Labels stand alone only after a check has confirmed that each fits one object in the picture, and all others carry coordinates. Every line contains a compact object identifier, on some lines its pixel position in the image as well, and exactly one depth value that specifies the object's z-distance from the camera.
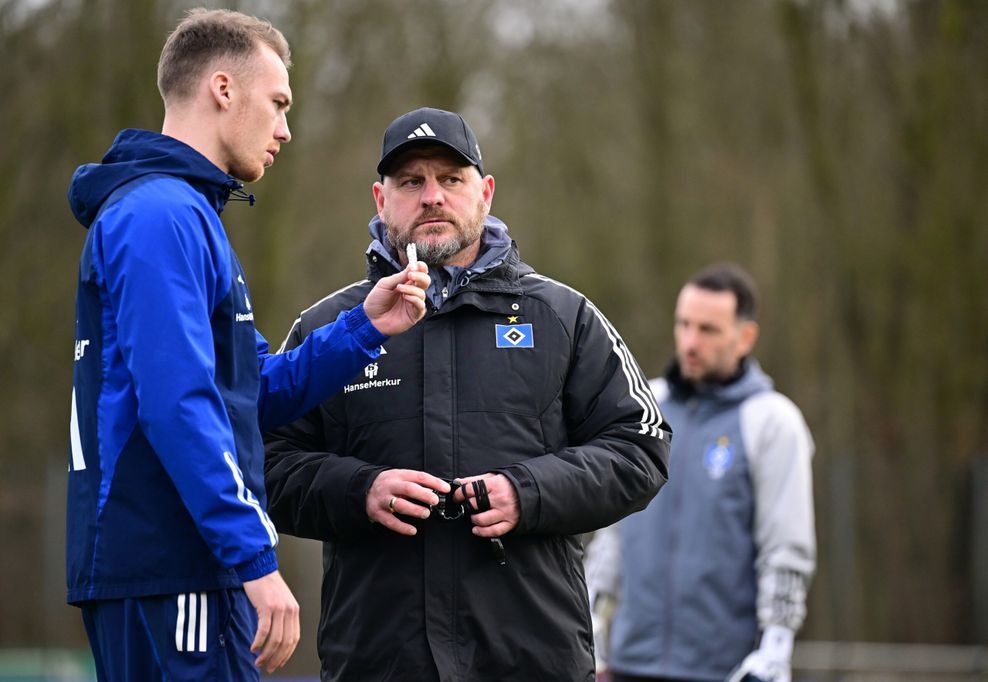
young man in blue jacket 6.78
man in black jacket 8.16
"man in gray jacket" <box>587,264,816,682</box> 11.77
